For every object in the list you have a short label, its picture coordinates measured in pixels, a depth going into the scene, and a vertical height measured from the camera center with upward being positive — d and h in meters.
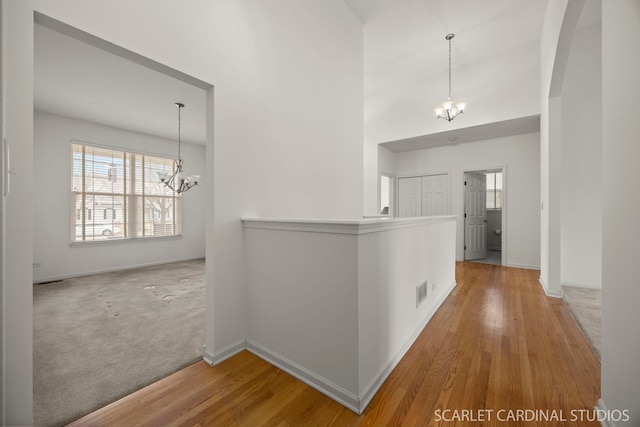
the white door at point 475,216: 5.64 -0.09
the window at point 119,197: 4.62 +0.28
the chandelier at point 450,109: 4.31 +1.77
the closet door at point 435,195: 5.86 +0.40
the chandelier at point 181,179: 4.15 +0.55
